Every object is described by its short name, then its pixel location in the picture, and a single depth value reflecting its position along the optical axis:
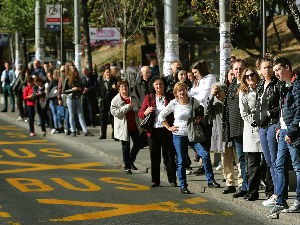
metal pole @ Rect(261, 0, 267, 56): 20.62
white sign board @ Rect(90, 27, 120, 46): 49.53
